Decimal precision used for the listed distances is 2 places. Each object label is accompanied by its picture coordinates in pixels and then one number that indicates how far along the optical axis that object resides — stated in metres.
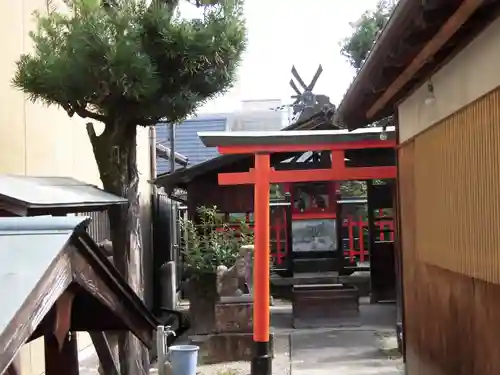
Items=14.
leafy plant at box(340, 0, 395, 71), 16.52
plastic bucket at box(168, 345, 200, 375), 8.72
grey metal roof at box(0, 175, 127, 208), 4.66
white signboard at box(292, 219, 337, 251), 16.98
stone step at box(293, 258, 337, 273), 16.91
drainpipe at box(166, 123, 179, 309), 15.09
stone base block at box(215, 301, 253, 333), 11.21
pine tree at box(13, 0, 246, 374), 6.30
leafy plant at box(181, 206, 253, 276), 12.40
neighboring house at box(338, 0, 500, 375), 4.02
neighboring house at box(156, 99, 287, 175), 31.88
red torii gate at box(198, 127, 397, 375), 9.47
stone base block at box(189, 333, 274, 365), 11.02
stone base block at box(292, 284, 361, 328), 13.31
